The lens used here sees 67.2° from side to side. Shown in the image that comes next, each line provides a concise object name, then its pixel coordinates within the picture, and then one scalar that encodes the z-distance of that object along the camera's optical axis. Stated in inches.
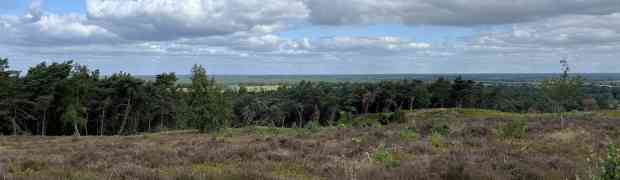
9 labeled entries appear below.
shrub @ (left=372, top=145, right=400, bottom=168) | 378.3
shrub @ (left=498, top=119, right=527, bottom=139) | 709.3
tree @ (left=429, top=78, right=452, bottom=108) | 3708.2
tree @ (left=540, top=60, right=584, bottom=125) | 1138.7
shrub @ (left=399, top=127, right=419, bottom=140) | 693.7
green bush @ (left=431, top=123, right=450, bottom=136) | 814.2
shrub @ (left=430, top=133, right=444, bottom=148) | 593.0
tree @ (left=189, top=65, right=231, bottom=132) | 1675.7
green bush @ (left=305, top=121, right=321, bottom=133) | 1149.1
